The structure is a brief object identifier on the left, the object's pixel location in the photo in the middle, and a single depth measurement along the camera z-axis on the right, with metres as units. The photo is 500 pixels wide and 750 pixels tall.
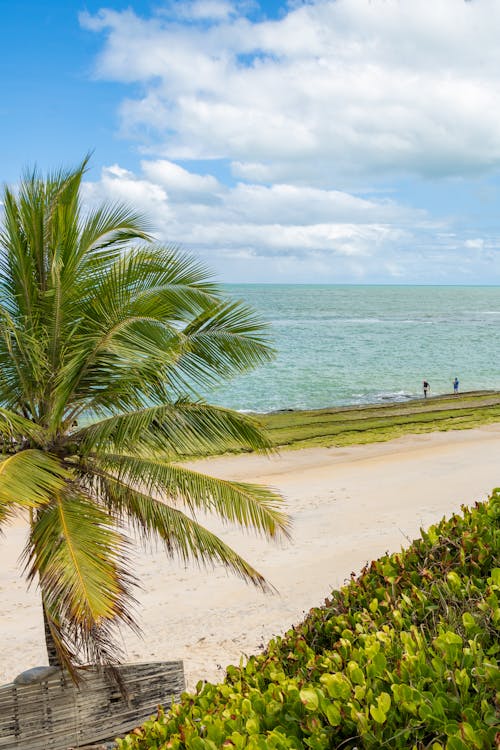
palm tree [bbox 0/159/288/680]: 6.56
